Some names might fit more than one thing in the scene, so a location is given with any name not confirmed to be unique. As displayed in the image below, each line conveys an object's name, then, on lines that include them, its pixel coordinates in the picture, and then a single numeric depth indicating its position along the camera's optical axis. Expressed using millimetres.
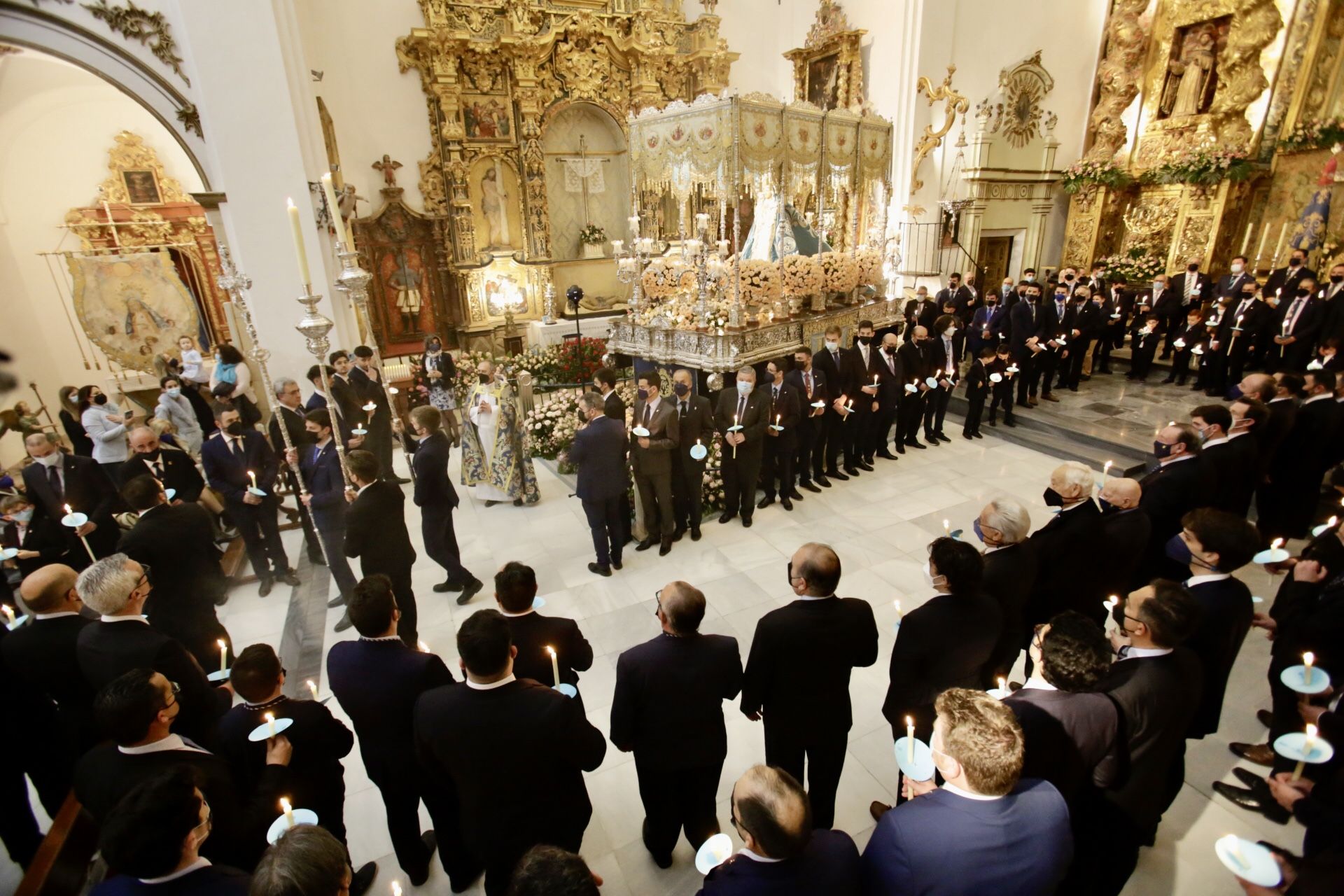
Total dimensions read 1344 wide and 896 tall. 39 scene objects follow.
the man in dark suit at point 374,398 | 6969
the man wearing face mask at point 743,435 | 6070
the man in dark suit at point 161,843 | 1542
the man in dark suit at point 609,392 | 5508
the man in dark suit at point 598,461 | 5223
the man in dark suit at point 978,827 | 1630
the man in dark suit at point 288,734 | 2266
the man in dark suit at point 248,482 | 5116
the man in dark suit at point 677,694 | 2467
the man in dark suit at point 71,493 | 4691
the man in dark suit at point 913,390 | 7668
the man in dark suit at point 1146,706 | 2201
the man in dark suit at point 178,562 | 3688
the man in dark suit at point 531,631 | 2658
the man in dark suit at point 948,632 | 2668
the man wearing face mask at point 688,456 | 5746
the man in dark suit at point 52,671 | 2812
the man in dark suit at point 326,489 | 4785
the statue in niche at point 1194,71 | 12273
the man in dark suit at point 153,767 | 2033
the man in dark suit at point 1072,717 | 2096
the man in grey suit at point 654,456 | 5555
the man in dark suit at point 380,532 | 4082
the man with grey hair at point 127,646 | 2697
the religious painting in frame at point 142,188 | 10961
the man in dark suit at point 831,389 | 7020
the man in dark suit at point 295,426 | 5773
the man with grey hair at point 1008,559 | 3121
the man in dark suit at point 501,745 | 2123
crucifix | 14281
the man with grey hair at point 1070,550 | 3469
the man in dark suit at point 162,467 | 4645
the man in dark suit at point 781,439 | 6375
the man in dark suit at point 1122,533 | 3471
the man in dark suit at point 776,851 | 1519
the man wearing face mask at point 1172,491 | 4055
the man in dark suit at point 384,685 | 2543
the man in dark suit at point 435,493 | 4789
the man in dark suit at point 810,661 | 2617
